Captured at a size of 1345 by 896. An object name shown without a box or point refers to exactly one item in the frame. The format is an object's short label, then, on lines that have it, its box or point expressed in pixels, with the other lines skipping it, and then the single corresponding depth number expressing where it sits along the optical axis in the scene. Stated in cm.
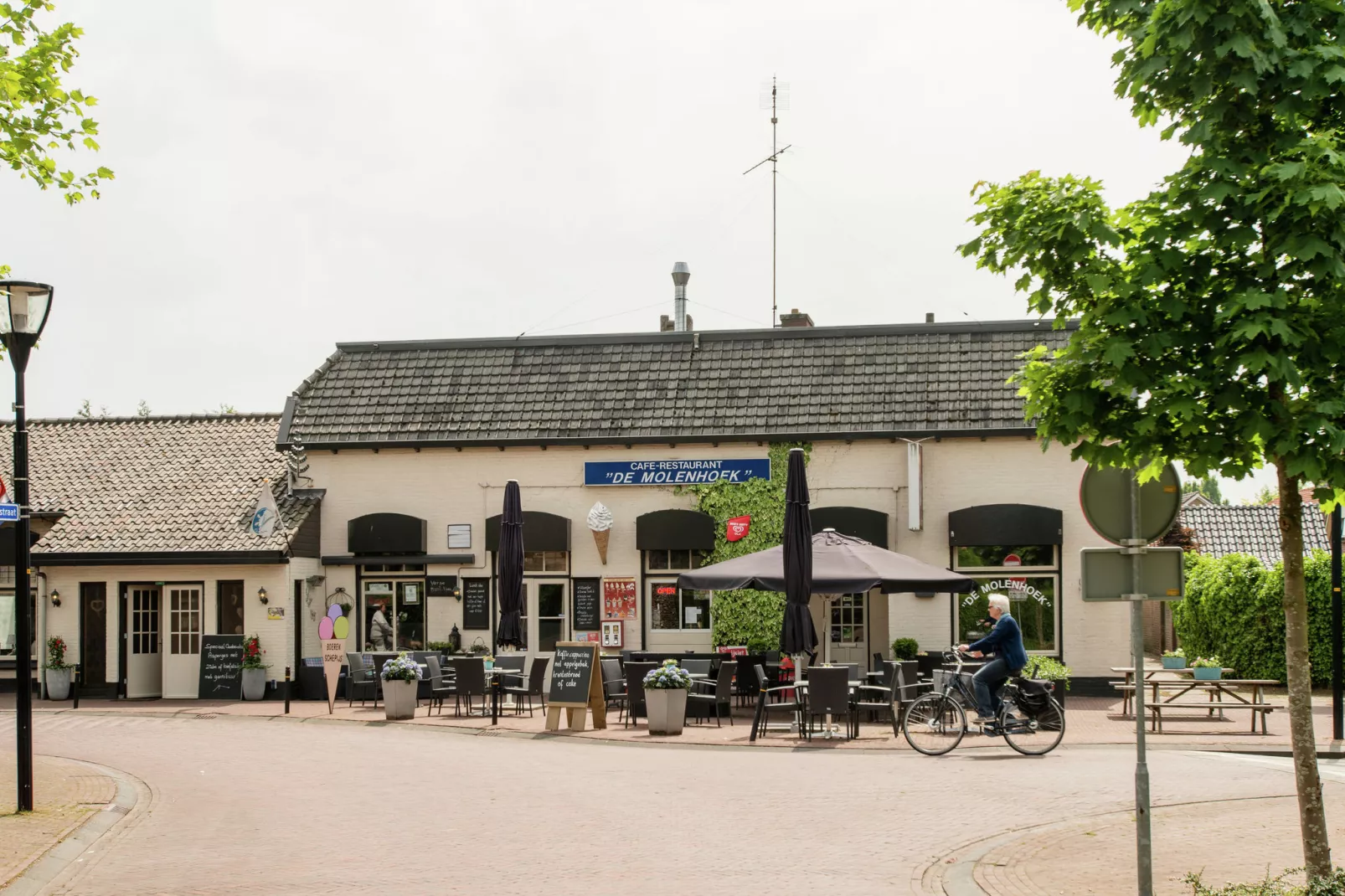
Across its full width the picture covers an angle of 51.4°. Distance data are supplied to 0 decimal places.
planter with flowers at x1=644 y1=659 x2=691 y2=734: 1781
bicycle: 1543
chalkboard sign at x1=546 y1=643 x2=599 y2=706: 1830
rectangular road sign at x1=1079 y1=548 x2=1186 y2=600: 795
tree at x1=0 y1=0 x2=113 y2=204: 1173
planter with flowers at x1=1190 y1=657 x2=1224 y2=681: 1930
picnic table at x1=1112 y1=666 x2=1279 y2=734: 1736
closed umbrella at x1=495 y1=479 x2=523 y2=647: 2097
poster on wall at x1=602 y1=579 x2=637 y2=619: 2516
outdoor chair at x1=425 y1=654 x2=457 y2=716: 2144
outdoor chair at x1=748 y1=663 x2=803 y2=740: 1703
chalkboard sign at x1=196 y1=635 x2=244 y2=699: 2417
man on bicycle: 1527
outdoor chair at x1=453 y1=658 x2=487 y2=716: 2031
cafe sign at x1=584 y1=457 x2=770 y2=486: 2497
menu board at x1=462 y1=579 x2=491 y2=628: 2538
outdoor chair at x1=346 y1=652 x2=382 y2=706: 2234
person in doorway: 2508
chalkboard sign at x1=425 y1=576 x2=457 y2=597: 2561
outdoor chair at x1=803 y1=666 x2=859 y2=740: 1689
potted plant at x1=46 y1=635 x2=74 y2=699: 2472
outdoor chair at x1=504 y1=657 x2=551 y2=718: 2109
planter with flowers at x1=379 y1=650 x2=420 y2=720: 2016
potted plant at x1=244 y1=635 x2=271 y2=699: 2416
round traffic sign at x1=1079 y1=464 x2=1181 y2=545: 804
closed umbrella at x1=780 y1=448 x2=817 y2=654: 1780
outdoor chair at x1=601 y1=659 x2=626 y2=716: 2038
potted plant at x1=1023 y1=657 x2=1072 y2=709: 1980
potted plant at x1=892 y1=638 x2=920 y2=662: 2342
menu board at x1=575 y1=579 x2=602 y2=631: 2522
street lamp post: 1177
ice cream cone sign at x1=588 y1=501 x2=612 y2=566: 2509
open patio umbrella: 1816
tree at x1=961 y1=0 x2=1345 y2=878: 739
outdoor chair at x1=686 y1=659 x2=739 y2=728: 1898
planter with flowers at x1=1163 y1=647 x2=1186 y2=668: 2444
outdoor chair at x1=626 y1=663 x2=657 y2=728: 1883
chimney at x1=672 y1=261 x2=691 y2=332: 2944
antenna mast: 2903
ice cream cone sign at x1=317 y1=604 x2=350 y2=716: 2144
